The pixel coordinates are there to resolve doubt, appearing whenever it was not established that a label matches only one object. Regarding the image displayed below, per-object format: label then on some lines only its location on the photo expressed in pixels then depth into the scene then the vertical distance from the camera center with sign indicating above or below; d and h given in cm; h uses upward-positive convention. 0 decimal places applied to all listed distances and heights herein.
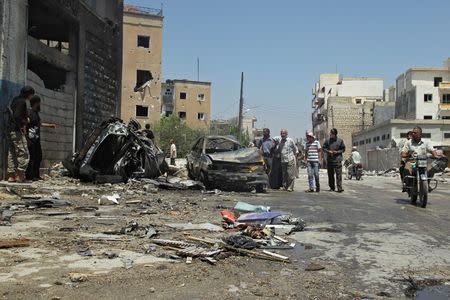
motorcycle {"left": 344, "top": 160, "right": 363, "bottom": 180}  2522 -64
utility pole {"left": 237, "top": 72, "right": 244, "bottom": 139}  5092 +527
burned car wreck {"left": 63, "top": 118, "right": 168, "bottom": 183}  1298 -10
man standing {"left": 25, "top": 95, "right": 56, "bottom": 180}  1133 +30
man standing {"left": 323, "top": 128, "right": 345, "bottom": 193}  1404 +15
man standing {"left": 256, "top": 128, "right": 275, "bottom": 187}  1507 +17
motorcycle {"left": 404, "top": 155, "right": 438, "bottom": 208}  1036 -39
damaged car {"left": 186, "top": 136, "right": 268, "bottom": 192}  1313 -38
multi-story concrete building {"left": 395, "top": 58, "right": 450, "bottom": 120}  7112 +932
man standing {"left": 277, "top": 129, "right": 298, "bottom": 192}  1441 -2
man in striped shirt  1430 -6
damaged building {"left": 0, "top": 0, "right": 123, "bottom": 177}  1156 +254
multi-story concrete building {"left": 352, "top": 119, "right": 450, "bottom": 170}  5462 +290
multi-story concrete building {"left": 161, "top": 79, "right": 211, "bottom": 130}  8325 +867
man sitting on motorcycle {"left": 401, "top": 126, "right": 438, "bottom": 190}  1086 +23
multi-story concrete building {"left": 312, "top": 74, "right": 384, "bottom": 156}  8994 +1003
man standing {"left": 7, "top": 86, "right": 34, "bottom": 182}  1065 +31
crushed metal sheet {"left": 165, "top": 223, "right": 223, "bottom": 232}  686 -98
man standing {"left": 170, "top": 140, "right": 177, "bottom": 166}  2928 +16
